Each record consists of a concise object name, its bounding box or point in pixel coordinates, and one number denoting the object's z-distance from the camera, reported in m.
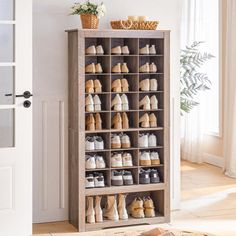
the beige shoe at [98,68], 4.84
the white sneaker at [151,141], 5.04
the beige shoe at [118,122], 4.90
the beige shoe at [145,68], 4.96
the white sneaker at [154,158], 5.04
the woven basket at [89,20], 4.77
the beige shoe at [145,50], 4.95
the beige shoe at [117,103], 4.88
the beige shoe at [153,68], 5.01
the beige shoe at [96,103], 4.83
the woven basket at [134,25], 4.91
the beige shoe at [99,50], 4.84
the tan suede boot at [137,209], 4.96
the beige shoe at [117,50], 4.88
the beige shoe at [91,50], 4.80
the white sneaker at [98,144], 4.85
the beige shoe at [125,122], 4.93
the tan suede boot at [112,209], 4.88
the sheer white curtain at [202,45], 7.78
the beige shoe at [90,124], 4.79
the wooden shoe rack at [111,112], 4.74
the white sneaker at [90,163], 4.80
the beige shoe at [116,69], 4.88
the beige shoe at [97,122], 4.84
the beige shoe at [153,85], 5.01
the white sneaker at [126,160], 4.95
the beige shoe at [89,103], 4.78
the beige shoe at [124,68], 4.92
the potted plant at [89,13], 4.77
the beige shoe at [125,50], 4.92
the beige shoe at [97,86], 4.83
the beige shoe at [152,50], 4.99
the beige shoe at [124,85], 4.93
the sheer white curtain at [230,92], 6.93
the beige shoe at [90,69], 4.80
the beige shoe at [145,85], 4.97
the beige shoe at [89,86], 4.79
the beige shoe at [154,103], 5.00
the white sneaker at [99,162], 4.85
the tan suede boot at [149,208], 5.00
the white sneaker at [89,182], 4.80
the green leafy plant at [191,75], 7.29
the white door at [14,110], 4.41
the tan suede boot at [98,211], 4.83
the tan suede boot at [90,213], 4.80
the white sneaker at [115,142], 4.89
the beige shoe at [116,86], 4.88
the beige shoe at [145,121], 4.99
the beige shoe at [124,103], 4.91
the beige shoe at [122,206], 4.93
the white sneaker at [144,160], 5.00
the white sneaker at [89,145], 4.80
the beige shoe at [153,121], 5.03
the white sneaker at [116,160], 4.90
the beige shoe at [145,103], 4.97
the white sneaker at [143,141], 4.99
